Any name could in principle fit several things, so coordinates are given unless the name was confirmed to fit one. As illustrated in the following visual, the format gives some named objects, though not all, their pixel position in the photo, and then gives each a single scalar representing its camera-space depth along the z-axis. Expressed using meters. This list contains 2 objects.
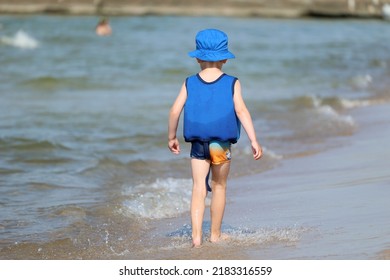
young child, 11.20
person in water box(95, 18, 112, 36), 53.31
